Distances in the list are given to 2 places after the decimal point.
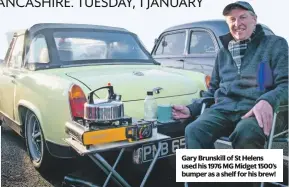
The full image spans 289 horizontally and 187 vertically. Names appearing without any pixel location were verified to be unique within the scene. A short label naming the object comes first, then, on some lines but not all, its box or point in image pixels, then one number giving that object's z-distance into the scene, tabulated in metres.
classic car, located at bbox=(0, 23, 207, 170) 2.17
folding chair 1.83
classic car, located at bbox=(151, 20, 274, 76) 4.06
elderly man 1.83
